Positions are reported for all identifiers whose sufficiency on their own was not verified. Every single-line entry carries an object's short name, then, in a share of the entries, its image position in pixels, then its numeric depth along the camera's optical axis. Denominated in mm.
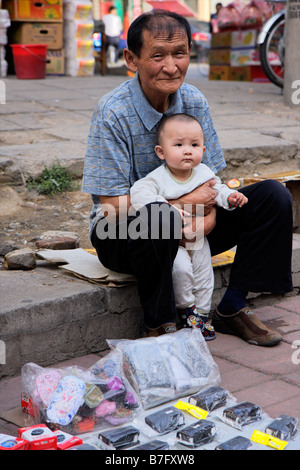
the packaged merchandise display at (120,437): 1827
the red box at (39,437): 1783
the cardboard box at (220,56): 9717
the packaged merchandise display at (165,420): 1925
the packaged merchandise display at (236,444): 1816
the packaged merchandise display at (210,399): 2080
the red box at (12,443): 1757
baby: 2525
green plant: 3723
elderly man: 2457
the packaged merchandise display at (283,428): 1866
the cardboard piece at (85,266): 2635
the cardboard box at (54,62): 8656
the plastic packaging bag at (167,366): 2164
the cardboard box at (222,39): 9664
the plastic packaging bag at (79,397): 1981
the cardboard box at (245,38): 9352
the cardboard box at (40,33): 8438
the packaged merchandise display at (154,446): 1804
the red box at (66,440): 1819
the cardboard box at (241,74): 9500
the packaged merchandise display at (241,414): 1964
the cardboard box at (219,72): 9672
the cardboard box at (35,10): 8359
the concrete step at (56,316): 2352
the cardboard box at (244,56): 9352
